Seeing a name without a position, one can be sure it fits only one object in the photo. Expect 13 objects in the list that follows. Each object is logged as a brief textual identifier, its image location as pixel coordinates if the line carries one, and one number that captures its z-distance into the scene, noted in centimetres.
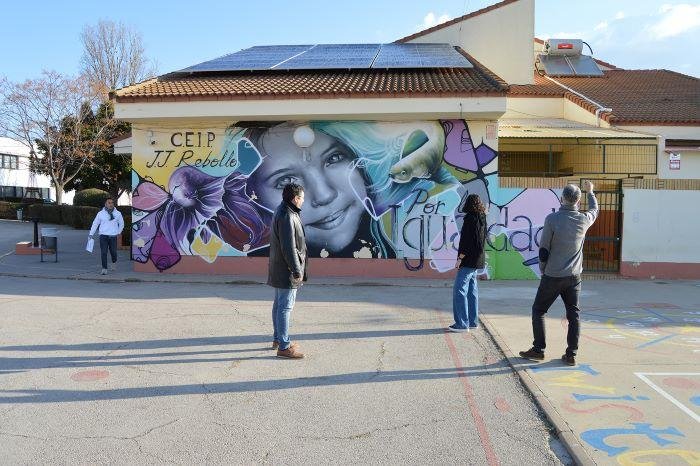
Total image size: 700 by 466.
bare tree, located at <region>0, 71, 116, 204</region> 3144
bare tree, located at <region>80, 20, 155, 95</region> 3819
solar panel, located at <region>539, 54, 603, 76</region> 2127
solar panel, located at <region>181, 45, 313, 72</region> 1431
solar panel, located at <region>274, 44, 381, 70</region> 1409
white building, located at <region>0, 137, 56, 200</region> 4425
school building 1206
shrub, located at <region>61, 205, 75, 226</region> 2642
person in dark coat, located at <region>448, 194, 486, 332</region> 729
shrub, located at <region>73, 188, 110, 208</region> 2853
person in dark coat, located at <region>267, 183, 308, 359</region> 605
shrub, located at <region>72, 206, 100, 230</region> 2533
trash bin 1438
